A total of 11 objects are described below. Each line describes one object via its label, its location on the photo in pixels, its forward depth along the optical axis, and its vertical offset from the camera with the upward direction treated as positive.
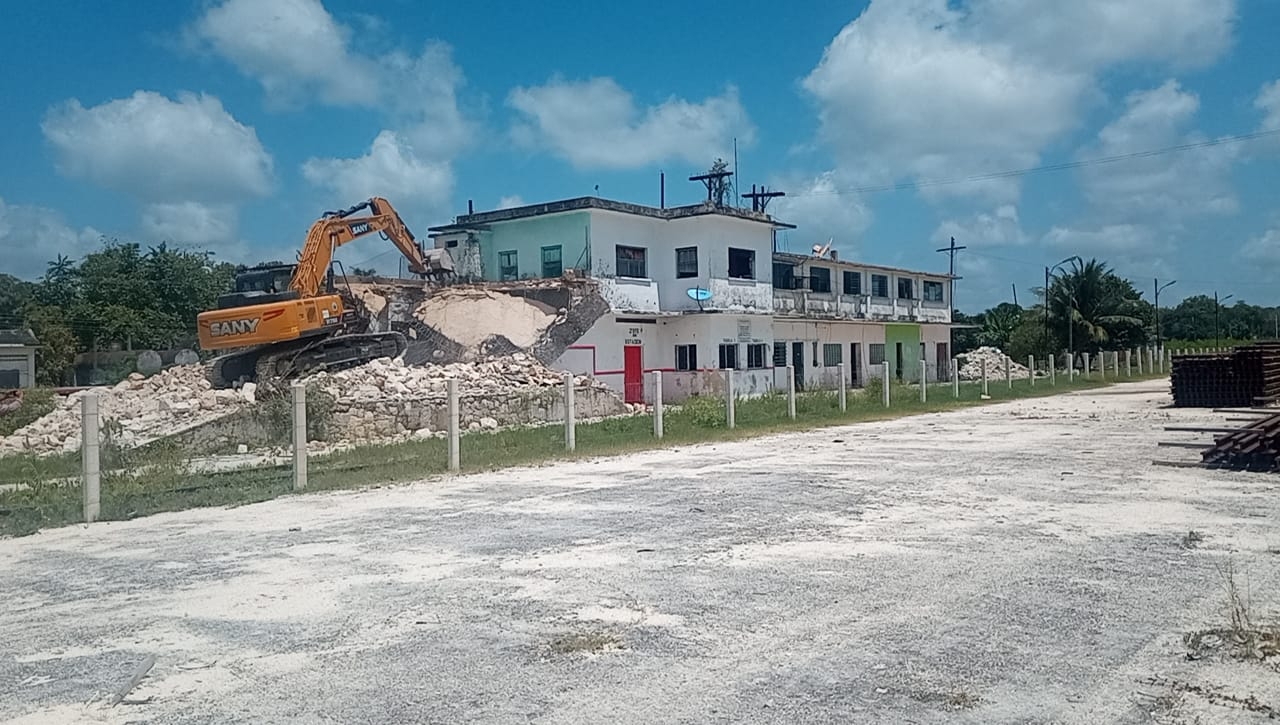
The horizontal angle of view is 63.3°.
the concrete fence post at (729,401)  24.33 -0.66
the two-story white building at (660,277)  37.25 +3.66
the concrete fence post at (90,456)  12.13 -0.81
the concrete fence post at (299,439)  14.61 -0.80
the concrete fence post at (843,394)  29.30 -0.67
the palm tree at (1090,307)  59.16 +3.39
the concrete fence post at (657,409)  22.05 -0.73
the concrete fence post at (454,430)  16.73 -0.83
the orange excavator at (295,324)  27.14 +1.55
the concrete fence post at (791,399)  26.56 -0.71
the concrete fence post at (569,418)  19.38 -0.78
